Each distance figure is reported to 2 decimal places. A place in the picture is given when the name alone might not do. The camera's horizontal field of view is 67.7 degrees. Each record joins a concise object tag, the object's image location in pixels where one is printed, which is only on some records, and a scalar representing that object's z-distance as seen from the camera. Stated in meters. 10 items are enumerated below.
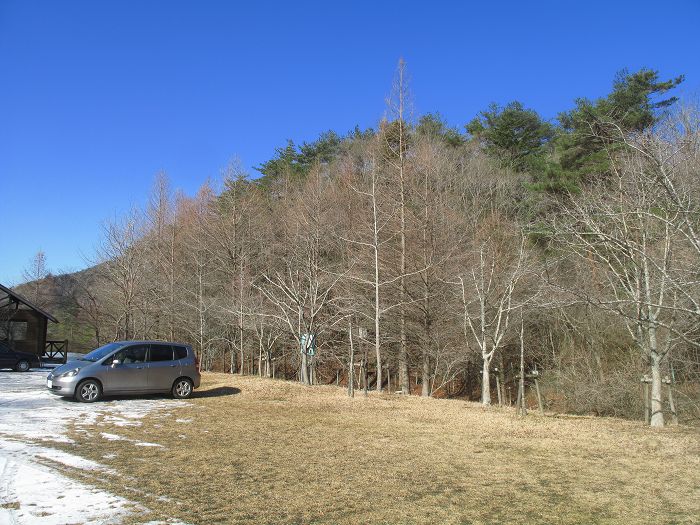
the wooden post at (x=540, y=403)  12.29
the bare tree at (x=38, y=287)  53.28
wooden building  28.75
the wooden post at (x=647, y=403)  11.41
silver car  12.74
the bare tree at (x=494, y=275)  20.80
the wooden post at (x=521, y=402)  11.51
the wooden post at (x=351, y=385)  14.64
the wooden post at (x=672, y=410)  11.98
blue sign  17.58
